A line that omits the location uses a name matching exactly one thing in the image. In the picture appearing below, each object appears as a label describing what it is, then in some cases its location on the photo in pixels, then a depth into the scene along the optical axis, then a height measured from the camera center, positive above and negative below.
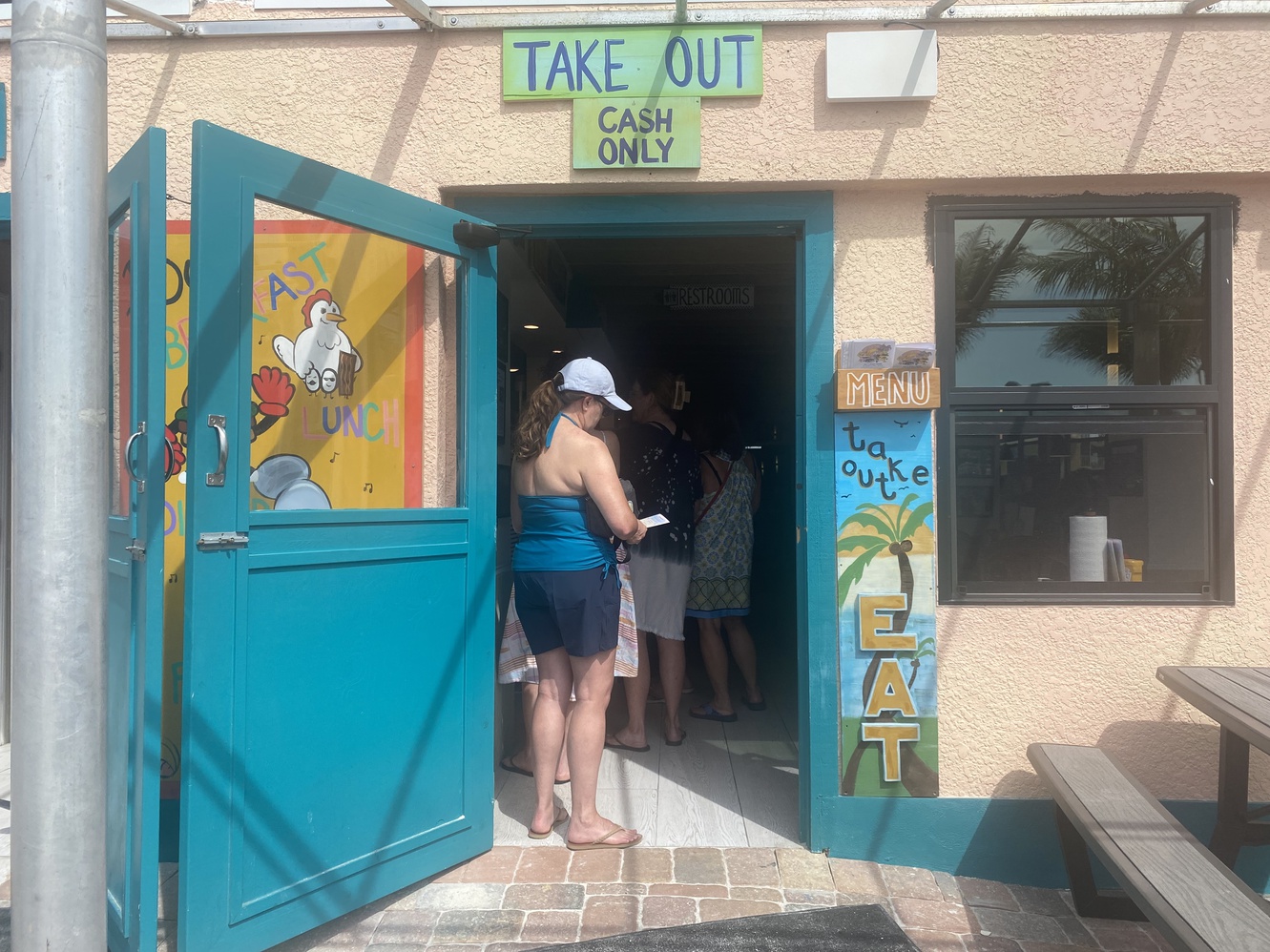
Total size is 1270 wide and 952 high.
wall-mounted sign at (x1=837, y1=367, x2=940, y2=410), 3.15 +0.30
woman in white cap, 3.18 -0.34
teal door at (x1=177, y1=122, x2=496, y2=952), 2.45 -0.23
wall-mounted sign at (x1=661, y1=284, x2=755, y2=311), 6.83 +1.36
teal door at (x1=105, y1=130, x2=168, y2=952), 2.35 -0.29
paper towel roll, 3.29 -0.27
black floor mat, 2.64 -1.39
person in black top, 4.40 -0.26
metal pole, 1.68 +0.04
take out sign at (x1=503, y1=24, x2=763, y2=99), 3.17 +1.46
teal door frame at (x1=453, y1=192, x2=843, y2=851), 3.21 +0.39
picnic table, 2.77 -0.93
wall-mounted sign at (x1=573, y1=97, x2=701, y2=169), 3.17 +1.21
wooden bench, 1.99 -0.99
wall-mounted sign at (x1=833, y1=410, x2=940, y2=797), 3.19 -0.47
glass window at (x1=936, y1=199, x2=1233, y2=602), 3.22 +0.26
